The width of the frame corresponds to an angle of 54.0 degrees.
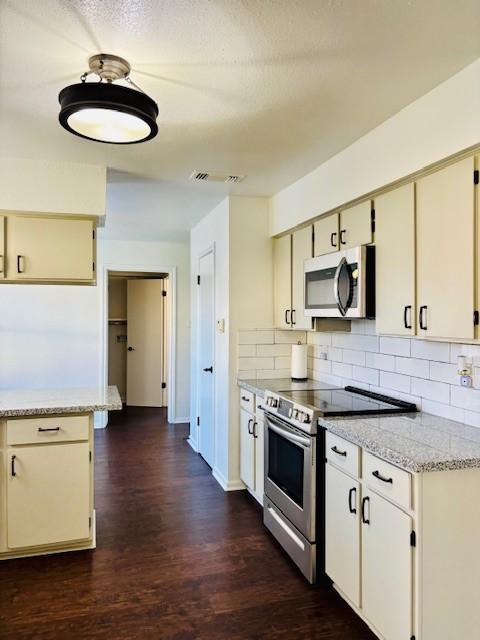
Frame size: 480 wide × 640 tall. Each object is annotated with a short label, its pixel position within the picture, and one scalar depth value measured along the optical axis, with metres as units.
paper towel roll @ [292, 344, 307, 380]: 3.92
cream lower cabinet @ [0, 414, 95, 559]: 2.79
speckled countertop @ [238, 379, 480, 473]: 1.79
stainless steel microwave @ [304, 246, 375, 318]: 2.66
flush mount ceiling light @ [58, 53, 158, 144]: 1.81
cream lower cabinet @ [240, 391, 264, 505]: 3.48
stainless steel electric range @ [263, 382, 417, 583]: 2.52
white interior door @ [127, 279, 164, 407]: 7.69
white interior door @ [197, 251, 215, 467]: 4.55
